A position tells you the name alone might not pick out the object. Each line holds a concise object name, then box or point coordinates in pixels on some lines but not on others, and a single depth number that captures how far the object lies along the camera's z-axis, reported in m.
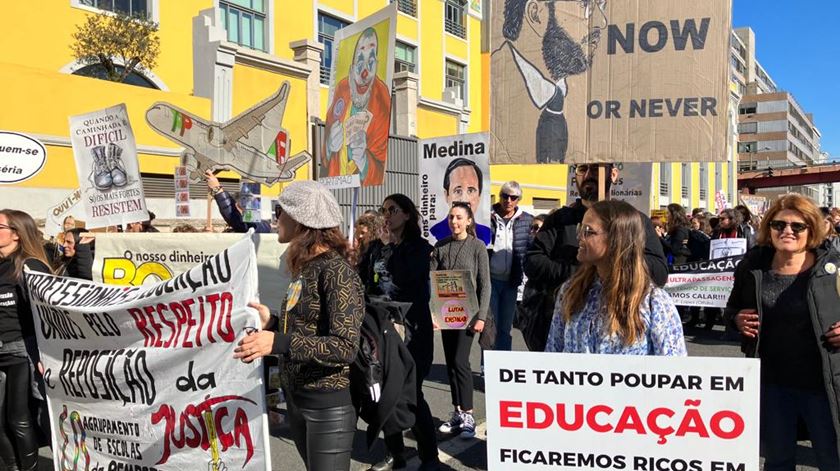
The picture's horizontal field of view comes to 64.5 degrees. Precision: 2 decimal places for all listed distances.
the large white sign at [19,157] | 7.00
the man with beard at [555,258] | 3.14
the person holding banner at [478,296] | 5.08
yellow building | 12.85
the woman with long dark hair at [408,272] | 4.68
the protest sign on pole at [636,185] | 7.18
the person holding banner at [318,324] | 2.67
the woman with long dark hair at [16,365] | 3.79
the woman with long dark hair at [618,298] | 2.47
